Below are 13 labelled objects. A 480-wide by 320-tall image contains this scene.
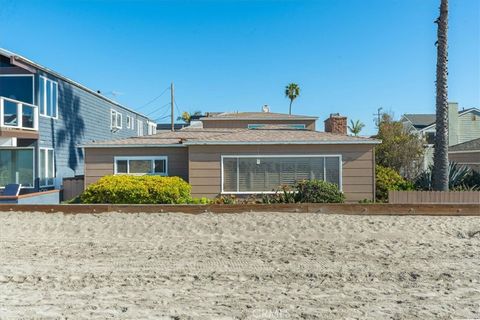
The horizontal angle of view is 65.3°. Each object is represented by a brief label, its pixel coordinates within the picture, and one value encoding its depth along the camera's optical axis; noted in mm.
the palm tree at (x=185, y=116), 64562
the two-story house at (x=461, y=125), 35750
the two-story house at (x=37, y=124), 17547
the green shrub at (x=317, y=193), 14164
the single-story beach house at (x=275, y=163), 15523
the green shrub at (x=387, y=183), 16375
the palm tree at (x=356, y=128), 46188
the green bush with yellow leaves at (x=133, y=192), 14242
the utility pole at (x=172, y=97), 37397
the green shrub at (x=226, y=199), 14883
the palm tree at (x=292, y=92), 57938
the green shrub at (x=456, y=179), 16438
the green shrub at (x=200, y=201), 14805
